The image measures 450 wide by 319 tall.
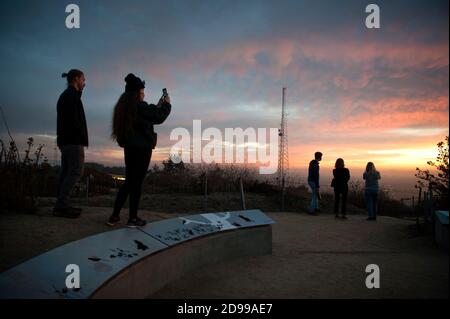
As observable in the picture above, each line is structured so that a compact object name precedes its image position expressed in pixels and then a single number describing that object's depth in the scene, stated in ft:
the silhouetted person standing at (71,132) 16.62
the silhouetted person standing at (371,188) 32.48
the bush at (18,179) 18.66
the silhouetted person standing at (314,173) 34.68
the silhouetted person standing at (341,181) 33.83
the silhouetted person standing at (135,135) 15.51
